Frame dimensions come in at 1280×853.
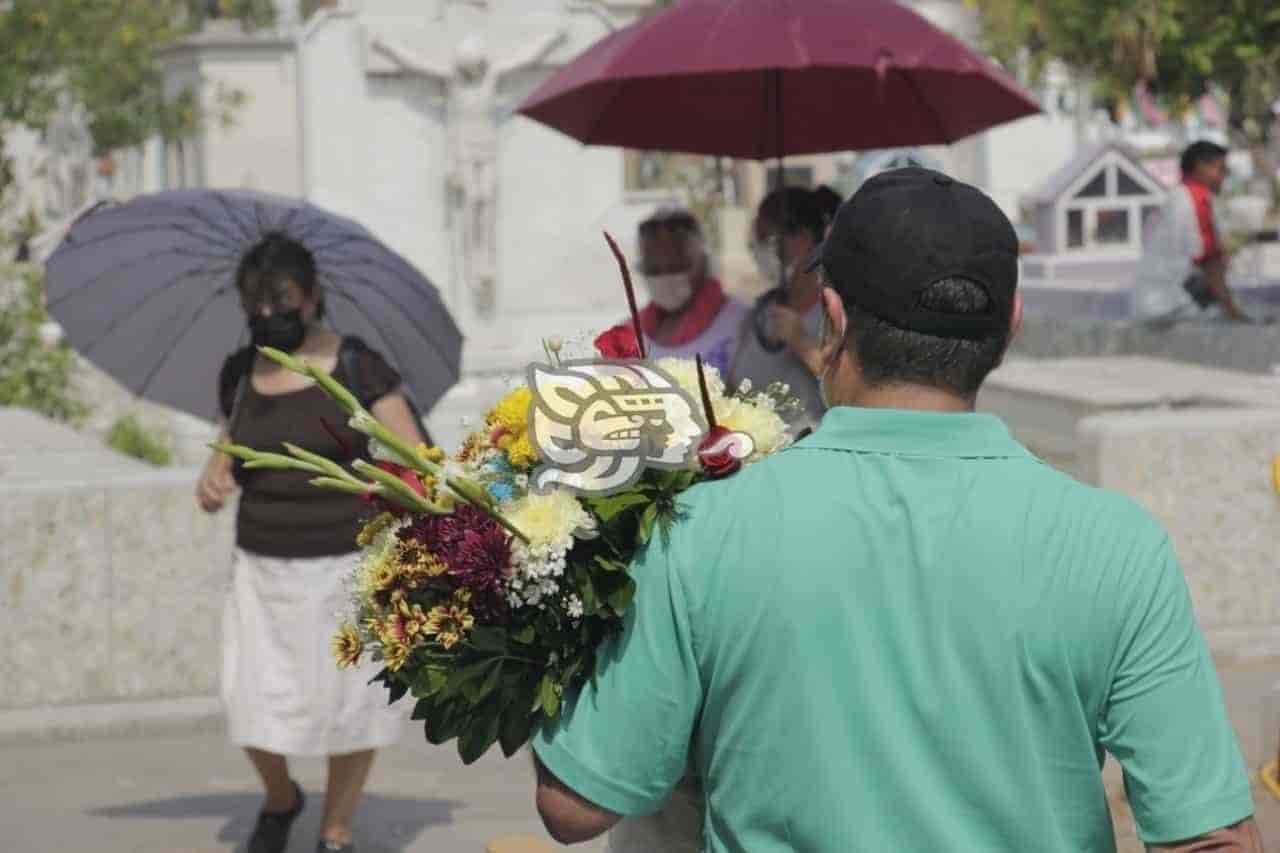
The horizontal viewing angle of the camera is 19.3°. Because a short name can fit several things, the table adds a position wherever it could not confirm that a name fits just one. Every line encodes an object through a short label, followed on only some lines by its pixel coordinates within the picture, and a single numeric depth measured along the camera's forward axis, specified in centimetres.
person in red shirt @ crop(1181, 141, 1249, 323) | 2351
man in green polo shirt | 389
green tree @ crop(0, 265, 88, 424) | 1977
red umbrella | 1083
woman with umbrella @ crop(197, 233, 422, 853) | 949
